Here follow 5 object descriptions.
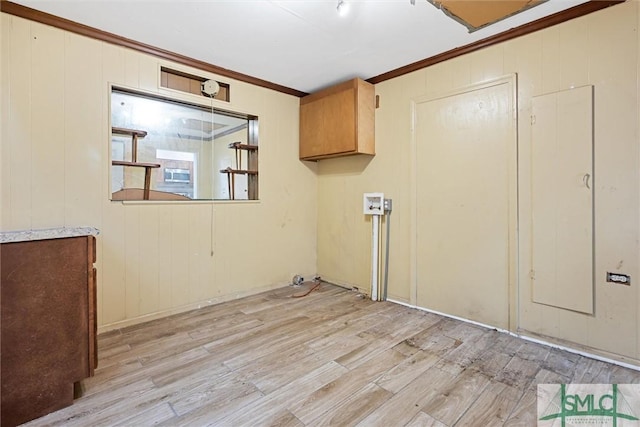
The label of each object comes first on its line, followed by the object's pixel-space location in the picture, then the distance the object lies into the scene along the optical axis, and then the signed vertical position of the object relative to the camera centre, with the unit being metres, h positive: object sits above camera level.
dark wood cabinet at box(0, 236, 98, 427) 1.45 -0.57
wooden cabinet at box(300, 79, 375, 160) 3.24 +1.03
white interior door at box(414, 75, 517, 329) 2.48 +0.09
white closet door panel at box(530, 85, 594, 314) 2.10 +0.10
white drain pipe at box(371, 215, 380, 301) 3.31 -0.47
